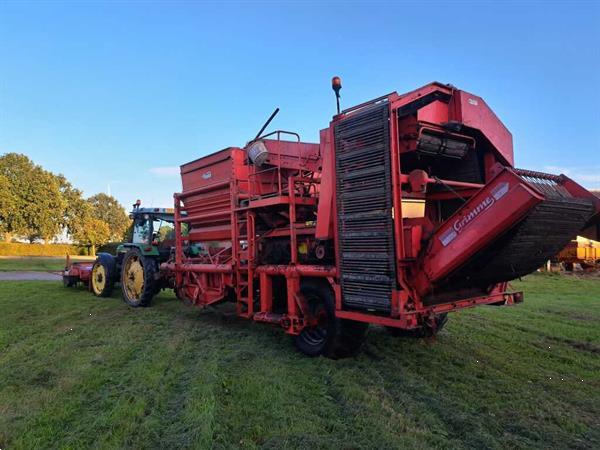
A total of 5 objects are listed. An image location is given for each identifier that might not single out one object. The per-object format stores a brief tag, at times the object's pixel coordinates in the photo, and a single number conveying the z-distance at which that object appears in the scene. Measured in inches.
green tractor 399.2
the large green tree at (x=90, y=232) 1779.0
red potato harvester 166.7
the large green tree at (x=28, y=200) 1702.8
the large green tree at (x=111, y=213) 3120.1
